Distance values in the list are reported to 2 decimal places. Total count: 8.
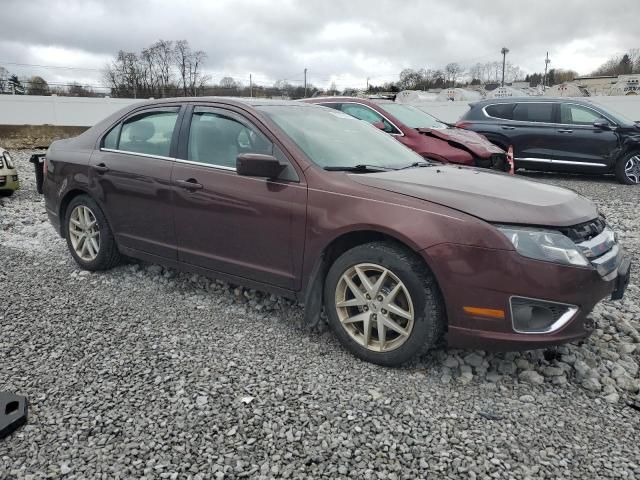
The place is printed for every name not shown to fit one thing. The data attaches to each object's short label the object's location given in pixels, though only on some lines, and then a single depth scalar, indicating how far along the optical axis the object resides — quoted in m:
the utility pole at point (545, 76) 67.76
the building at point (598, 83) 52.34
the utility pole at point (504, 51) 62.22
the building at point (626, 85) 45.17
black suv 9.66
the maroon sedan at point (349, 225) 2.67
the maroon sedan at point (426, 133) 7.38
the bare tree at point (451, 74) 63.86
